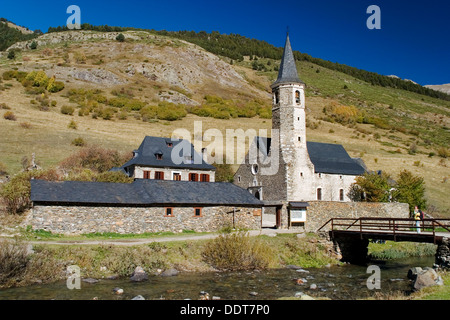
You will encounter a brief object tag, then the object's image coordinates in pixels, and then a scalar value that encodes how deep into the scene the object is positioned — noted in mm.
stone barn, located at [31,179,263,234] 23922
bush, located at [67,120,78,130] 59441
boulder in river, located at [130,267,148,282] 17812
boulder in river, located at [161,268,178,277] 18891
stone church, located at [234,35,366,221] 38531
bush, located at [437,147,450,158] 72869
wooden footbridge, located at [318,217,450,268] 19500
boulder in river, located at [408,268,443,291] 15555
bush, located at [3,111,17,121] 56888
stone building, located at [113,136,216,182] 39656
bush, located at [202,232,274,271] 20750
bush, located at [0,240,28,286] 15820
